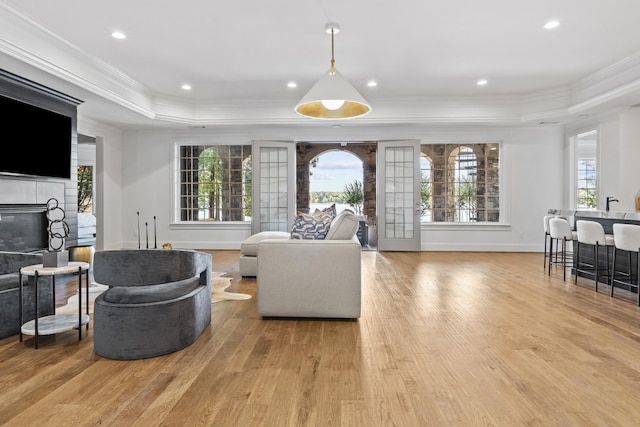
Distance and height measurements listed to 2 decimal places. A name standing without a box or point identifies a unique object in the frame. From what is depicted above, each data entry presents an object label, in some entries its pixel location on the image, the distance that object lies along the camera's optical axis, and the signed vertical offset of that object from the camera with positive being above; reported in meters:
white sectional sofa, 3.04 -0.51
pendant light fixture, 3.28 +1.10
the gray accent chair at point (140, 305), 2.31 -0.57
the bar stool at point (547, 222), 5.66 -0.10
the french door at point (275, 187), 7.64 +0.55
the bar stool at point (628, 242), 3.66 -0.27
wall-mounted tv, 4.27 +0.91
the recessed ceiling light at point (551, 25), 3.96 +2.04
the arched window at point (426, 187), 8.99 +0.68
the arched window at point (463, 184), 8.33 +0.70
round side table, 2.47 -0.77
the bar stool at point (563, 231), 4.91 -0.21
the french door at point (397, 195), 7.58 +0.40
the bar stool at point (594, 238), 4.14 -0.26
